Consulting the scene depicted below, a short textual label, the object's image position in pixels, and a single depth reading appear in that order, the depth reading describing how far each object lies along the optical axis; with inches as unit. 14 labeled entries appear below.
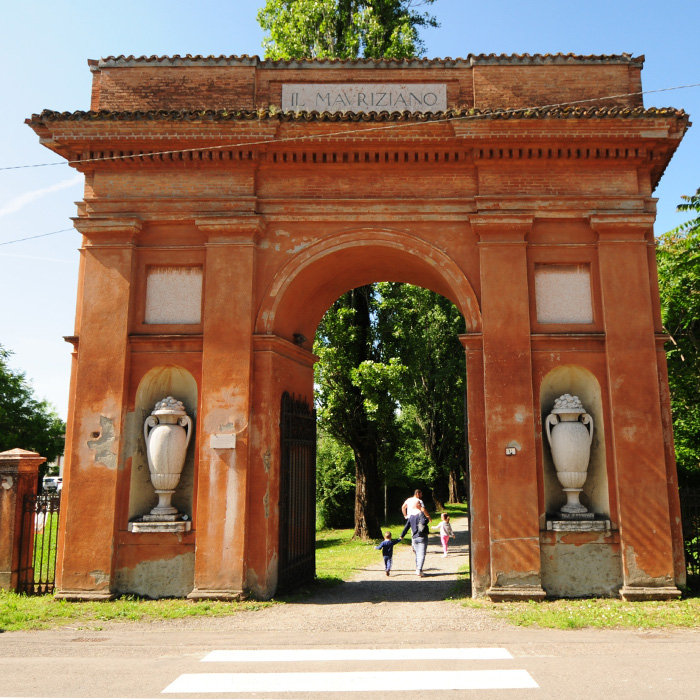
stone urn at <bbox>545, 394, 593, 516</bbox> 354.0
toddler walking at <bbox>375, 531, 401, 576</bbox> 462.0
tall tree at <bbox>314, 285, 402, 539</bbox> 683.4
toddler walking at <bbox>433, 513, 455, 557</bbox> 590.8
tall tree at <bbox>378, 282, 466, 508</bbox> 781.3
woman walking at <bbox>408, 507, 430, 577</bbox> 449.4
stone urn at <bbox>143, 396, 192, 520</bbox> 359.9
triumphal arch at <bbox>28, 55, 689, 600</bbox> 350.9
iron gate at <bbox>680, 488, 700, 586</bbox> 361.1
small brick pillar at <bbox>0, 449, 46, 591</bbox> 370.9
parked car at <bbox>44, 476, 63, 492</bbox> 2252.3
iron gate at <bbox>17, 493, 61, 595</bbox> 376.2
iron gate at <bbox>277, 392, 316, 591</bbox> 385.7
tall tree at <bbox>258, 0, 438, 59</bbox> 663.8
